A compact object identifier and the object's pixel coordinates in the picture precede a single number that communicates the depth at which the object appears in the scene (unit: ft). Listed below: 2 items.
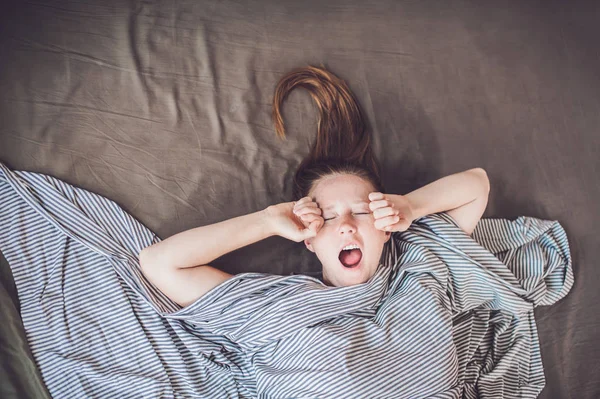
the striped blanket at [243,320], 3.52
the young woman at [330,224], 3.59
